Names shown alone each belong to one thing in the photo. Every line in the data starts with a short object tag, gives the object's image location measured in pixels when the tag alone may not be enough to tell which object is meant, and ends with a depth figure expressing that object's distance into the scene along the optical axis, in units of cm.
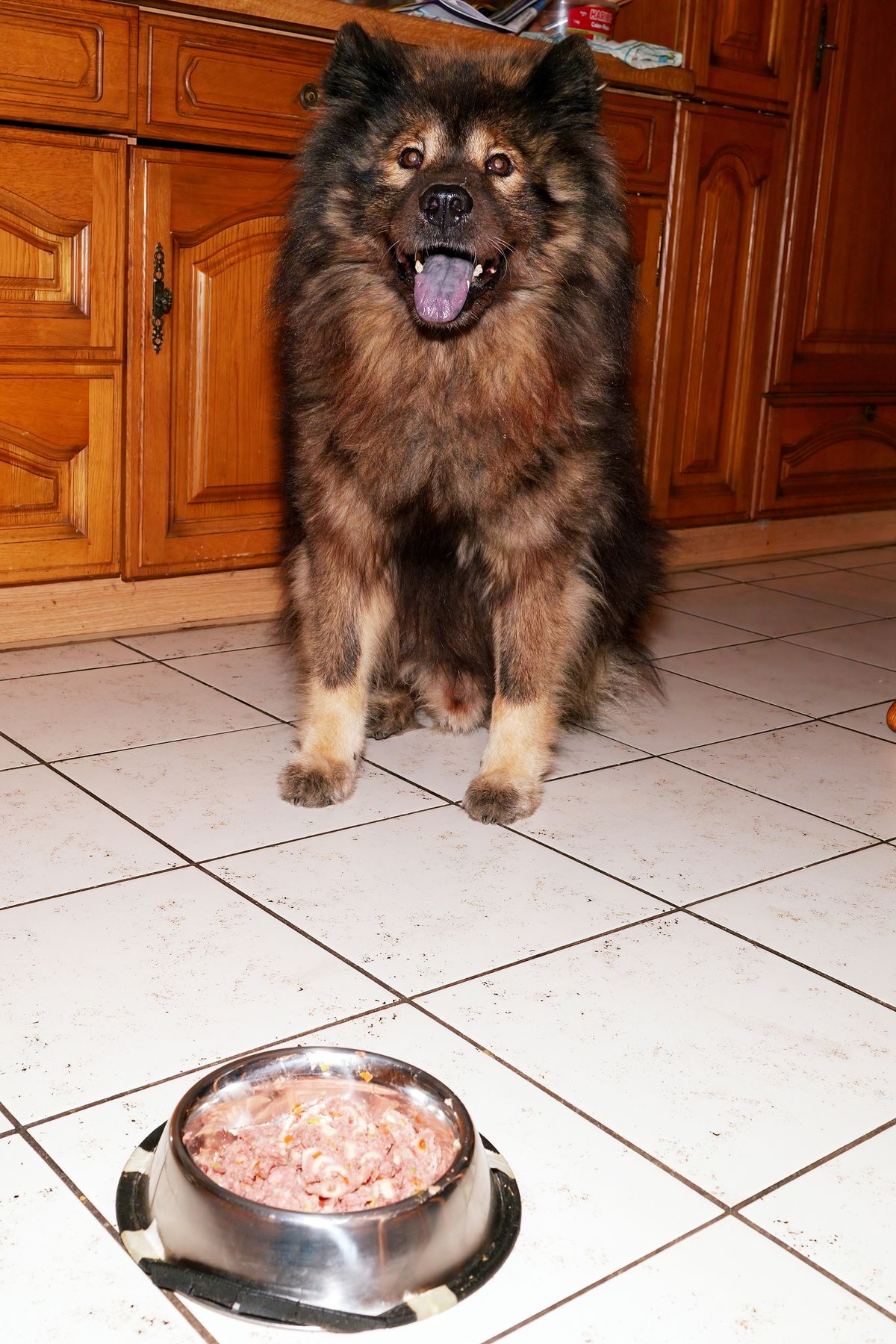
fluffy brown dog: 203
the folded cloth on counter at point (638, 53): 349
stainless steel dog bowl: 106
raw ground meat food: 115
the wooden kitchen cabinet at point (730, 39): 367
